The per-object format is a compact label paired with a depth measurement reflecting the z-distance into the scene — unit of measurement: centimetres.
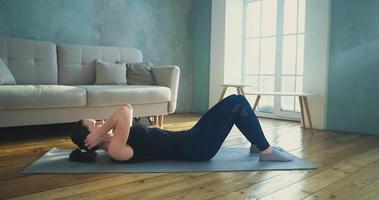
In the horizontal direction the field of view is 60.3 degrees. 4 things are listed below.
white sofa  262
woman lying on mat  189
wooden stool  415
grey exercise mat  193
